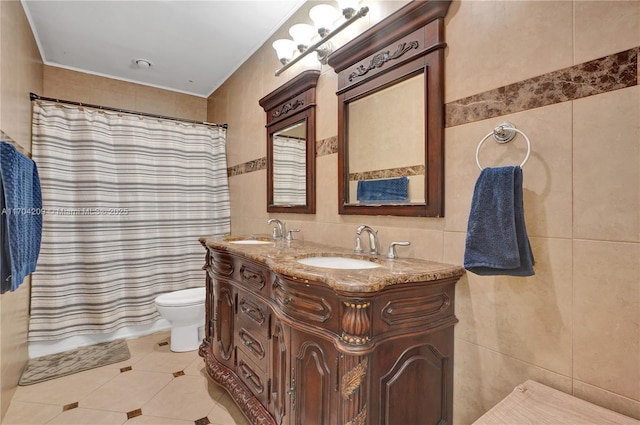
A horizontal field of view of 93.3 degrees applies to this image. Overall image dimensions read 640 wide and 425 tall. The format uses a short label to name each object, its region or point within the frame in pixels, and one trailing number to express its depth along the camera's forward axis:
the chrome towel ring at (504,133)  1.00
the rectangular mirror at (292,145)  1.89
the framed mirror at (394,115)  1.22
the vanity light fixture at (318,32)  1.50
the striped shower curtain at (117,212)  2.32
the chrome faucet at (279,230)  2.16
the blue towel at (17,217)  1.38
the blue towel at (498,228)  0.89
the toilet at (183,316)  2.31
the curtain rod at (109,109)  2.24
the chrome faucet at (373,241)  1.43
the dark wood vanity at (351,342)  0.92
